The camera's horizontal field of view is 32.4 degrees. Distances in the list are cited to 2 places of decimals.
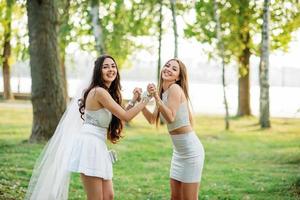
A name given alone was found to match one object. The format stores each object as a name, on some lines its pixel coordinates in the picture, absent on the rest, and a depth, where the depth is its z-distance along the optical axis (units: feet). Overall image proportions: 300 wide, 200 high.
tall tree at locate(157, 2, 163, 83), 71.18
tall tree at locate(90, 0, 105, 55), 57.98
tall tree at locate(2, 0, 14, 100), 101.63
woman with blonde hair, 18.38
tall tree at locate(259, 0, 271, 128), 66.08
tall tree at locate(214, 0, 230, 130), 69.57
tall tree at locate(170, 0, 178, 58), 67.91
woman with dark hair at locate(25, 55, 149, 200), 17.49
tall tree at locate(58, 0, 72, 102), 52.29
